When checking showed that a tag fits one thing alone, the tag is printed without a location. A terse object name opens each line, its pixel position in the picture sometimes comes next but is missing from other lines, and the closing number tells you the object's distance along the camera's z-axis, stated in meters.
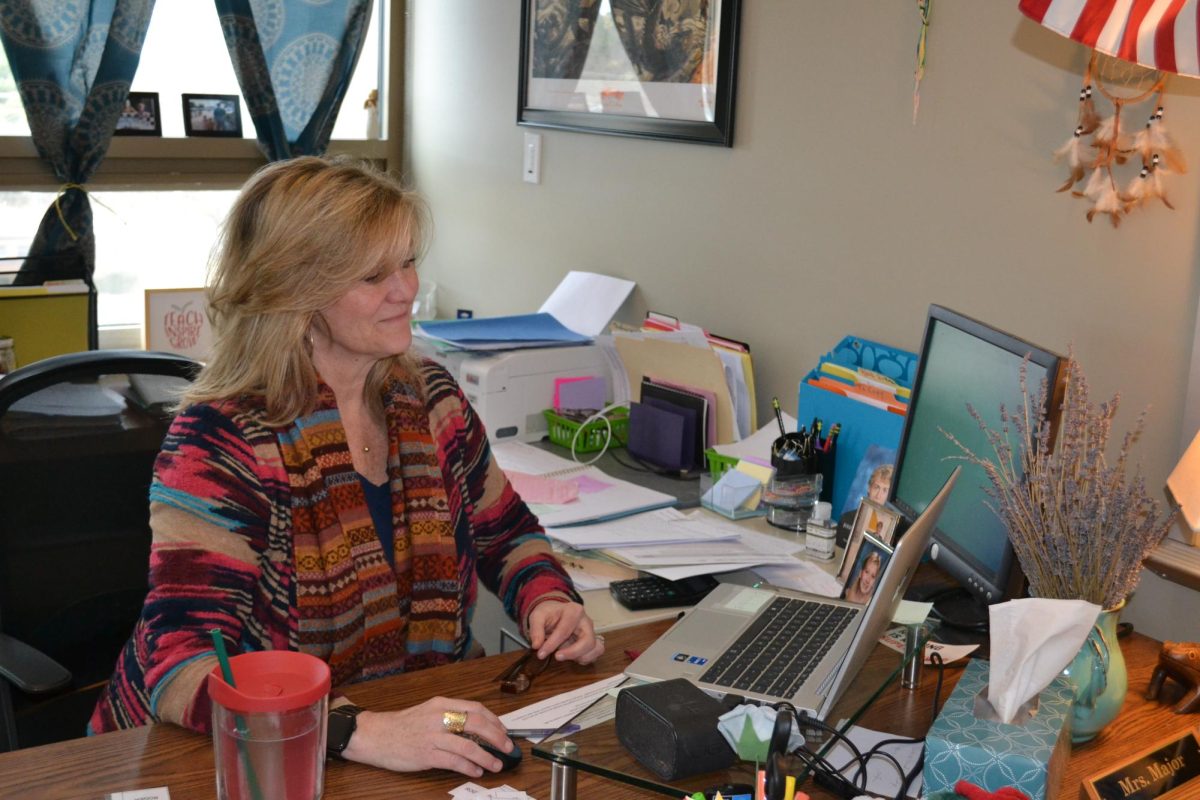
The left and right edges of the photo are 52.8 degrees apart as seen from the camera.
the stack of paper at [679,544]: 1.88
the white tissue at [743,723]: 1.21
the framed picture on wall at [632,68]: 2.53
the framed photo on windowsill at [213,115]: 3.44
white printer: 2.55
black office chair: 1.79
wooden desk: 1.25
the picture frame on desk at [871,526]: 1.54
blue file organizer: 2.11
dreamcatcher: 1.59
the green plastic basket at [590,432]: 2.55
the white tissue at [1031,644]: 1.27
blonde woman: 1.51
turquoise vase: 1.38
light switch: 3.12
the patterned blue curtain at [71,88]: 3.09
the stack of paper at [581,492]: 2.10
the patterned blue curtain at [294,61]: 3.40
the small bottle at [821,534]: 1.99
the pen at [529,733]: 1.36
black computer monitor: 1.54
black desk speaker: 1.21
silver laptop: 1.30
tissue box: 1.19
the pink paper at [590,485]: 2.25
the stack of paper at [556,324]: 2.63
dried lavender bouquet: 1.36
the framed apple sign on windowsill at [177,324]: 3.13
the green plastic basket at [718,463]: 2.29
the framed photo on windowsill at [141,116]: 3.34
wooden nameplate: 1.25
